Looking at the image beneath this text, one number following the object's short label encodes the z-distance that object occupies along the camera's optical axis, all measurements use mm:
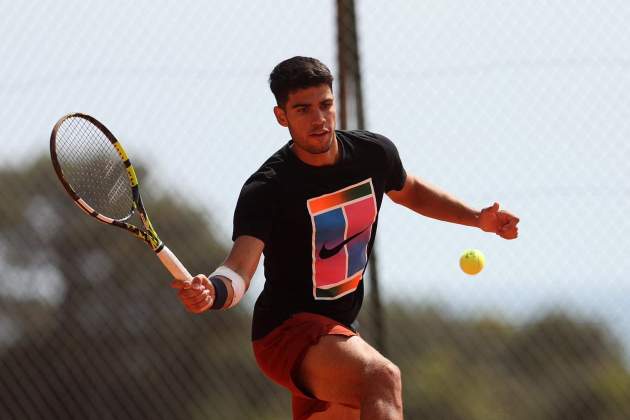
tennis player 10047
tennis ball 12531
